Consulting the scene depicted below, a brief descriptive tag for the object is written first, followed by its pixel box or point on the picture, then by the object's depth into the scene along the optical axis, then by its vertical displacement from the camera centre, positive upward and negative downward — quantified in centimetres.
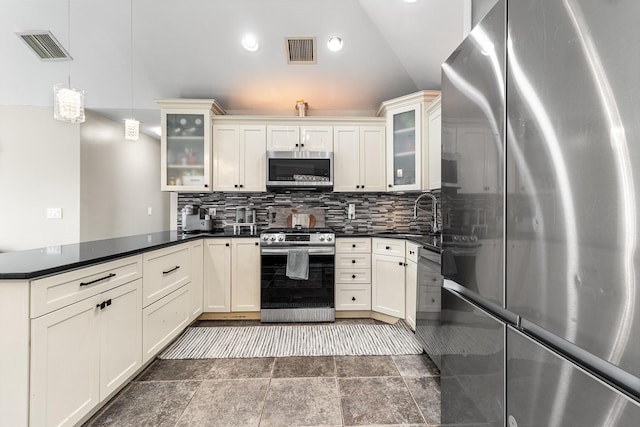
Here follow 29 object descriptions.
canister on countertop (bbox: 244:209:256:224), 341 -3
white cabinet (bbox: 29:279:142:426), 116 -69
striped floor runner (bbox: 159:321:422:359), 224 -111
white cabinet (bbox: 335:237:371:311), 295 -65
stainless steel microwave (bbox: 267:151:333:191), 311 +50
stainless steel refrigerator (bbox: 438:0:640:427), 49 +0
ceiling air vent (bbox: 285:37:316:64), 288 +176
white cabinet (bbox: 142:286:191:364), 189 -82
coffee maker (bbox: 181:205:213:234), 316 -9
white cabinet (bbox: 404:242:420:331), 240 -62
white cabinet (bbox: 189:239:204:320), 265 -63
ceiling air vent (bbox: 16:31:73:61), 269 +172
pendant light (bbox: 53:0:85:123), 205 +83
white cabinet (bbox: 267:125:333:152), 321 +89
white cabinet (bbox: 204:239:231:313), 289 -64
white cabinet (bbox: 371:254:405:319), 273 -71
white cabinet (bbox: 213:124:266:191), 321 +67
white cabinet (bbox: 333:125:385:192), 323 +66
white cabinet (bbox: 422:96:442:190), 265 +67
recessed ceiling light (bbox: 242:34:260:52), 288 +180
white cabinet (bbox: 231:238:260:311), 293 -66
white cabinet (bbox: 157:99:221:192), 312 +78
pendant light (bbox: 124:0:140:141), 261 +81
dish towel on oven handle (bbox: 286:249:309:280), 281 -52
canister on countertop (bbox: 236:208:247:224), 338 -1
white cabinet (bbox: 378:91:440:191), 289 +80
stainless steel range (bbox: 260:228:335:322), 284 -67
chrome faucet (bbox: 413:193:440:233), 305 +1
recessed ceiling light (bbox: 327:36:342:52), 287 +178
